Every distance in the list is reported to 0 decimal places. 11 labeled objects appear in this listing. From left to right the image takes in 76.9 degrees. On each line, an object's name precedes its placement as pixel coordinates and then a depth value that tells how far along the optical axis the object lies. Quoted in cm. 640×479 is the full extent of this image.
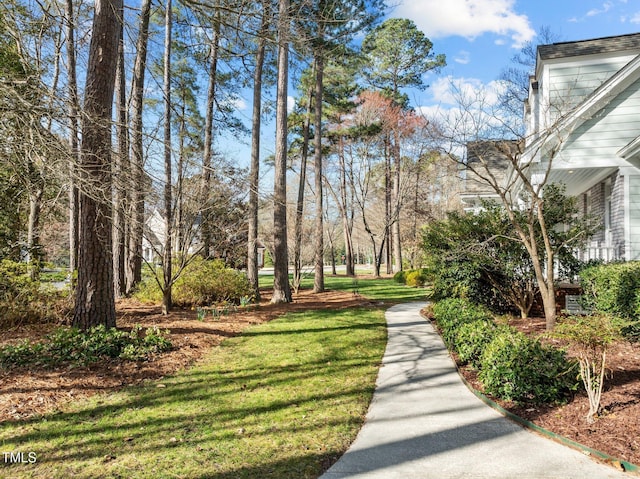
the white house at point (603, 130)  865
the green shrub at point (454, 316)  628
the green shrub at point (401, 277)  1972
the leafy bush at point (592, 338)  353
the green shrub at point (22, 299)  693
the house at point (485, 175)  1503
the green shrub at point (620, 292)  592
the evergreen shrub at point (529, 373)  406
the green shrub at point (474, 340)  514
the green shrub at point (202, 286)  1026
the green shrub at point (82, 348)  506
